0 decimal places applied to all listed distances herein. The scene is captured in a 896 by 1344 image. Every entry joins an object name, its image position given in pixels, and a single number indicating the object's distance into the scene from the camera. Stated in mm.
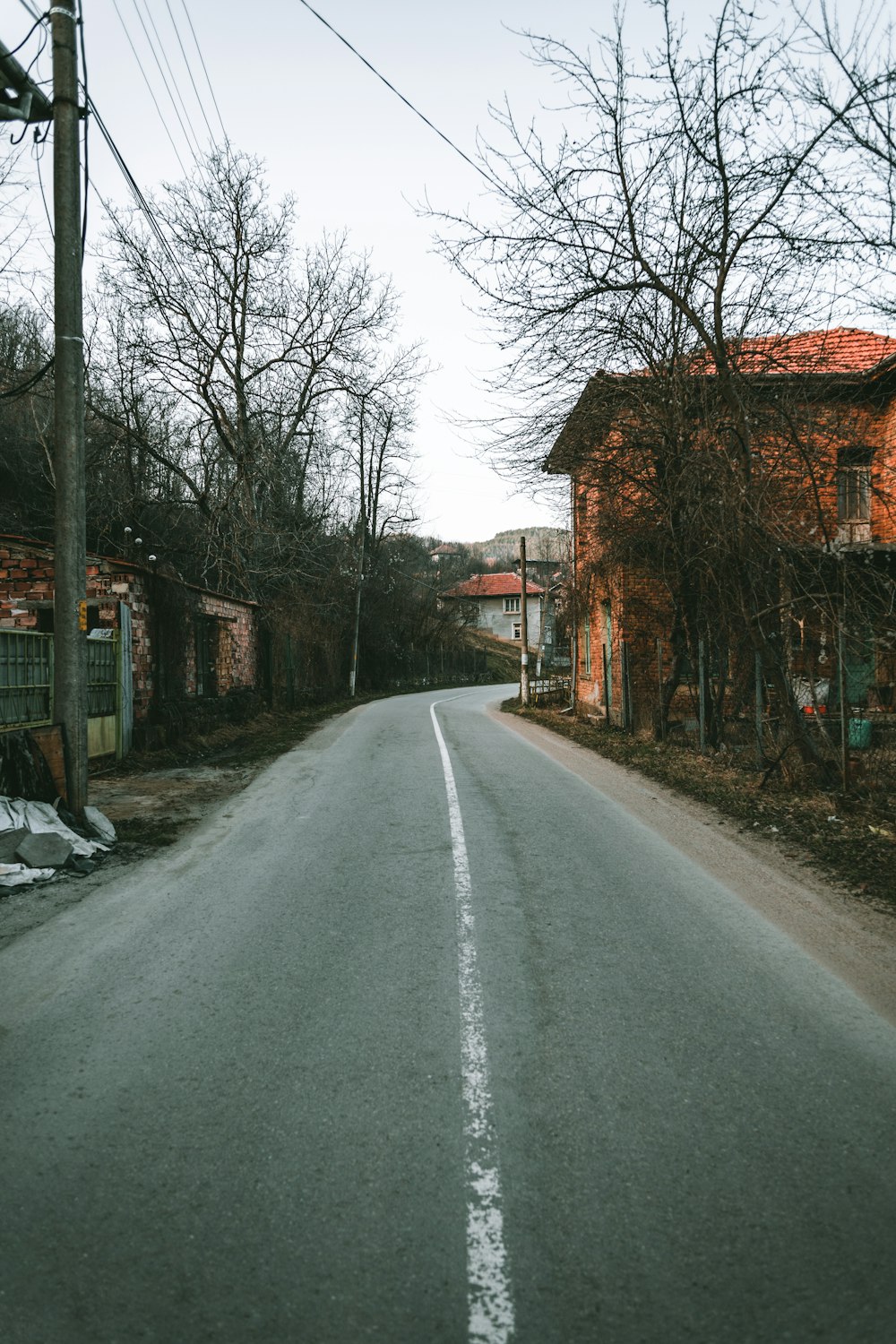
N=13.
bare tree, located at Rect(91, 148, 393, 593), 23734
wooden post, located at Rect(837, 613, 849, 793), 8102
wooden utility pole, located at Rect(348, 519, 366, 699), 35062
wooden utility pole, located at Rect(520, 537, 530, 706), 28109
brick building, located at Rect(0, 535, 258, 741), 11711
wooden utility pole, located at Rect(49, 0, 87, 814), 7457
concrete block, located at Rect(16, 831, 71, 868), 6379
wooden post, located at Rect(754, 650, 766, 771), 10633
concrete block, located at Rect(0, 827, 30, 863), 6371
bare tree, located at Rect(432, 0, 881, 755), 9016
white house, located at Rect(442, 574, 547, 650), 84188
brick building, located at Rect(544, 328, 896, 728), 9422
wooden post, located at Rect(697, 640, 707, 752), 12805
